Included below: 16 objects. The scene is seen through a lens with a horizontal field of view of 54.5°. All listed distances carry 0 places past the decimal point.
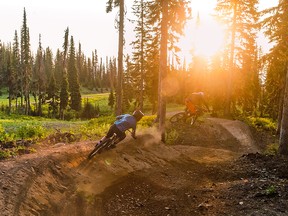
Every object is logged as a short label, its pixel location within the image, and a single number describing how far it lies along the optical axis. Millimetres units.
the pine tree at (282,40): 13836
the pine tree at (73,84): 71812
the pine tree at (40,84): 62166
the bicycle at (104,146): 10609
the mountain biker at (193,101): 18078
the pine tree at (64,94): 62375
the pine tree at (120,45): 20266
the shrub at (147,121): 20484
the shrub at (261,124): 27344
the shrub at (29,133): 14258
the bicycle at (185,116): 19297
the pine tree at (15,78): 62388
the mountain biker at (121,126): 10820
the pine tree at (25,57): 53806
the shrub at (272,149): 17172
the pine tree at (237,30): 28594
